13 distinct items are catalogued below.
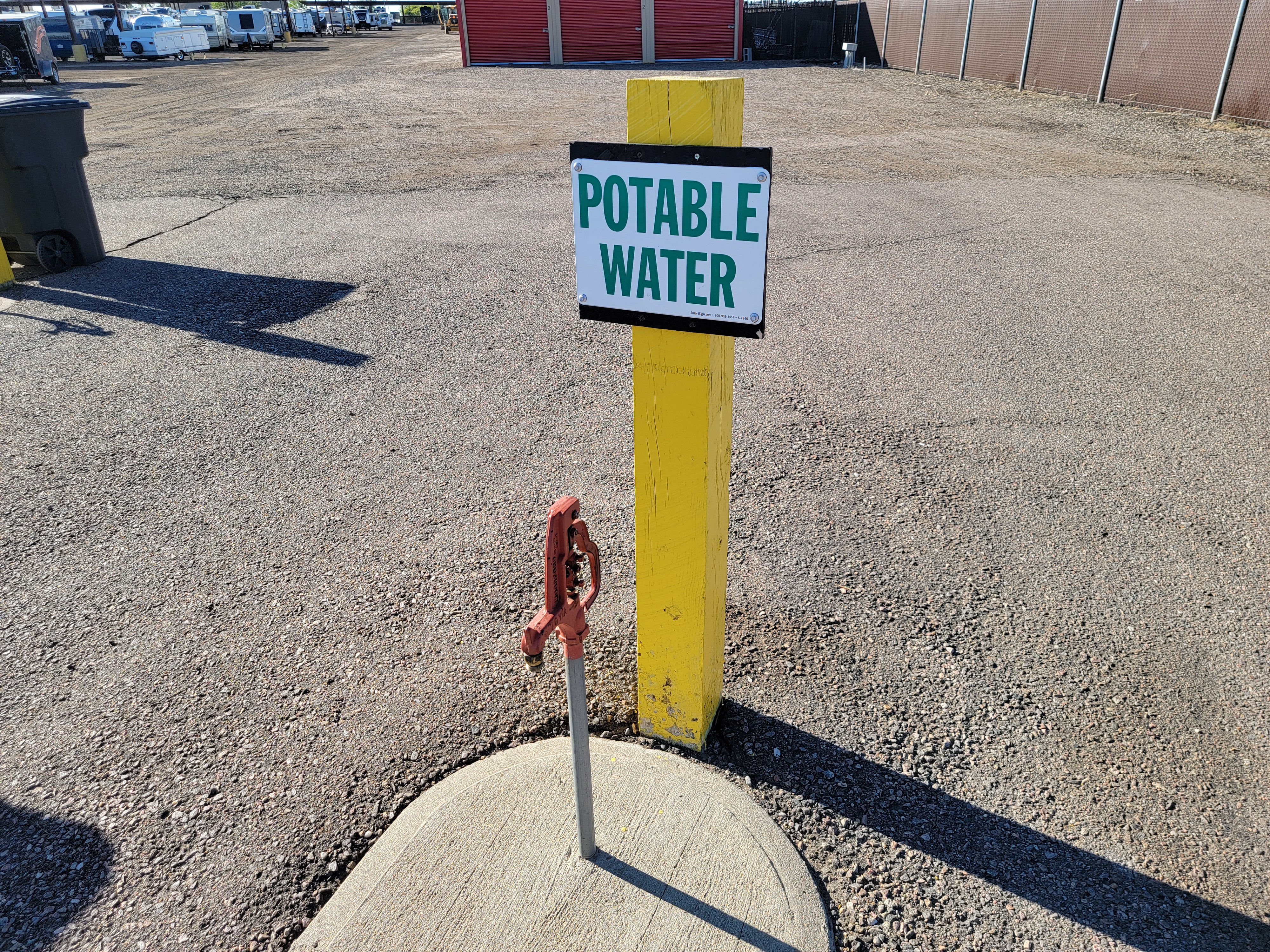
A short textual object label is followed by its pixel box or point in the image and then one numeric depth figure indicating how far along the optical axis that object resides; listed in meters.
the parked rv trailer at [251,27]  43.03
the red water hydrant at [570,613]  2.01
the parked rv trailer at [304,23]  53.97
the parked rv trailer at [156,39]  36.78
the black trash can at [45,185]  7.41
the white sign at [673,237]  2.05
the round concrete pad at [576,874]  2.20
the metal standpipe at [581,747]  2.16
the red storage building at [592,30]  32.22
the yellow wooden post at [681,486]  2.07
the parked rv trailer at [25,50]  27.25
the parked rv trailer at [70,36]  38.28
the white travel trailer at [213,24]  41.66
